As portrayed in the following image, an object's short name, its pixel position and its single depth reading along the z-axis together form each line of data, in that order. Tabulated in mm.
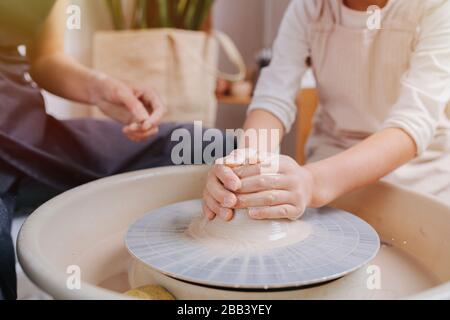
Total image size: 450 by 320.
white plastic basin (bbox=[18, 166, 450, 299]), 561
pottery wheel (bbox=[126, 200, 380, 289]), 556
